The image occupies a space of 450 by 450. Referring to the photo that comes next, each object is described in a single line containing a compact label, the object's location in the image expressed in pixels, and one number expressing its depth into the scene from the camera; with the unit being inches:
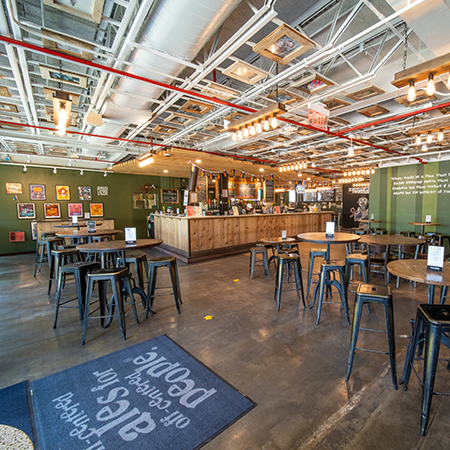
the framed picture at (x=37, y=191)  355.9
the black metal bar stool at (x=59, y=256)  150.1
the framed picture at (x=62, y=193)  377.4
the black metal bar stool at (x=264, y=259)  196.5
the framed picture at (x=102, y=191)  413.4
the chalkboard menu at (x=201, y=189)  424.2
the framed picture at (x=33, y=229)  334.6
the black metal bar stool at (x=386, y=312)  75.8
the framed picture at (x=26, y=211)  346.6
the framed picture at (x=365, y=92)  155.3
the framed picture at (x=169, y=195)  484.1
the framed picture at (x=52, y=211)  366.9
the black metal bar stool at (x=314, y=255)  141.6
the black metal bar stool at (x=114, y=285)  104.2
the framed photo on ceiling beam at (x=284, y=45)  93.9
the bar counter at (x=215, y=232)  264.8
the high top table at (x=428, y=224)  271.2
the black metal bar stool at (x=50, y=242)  197.1
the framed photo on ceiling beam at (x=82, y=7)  85.9
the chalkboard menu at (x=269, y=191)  494.3
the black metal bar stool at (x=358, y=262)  134.1
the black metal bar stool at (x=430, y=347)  60.7
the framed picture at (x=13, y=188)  339.3
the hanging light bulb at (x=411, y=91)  107.1
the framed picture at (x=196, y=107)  168.3
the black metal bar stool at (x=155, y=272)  129.1
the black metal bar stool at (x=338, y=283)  117.0
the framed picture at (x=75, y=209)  386.2
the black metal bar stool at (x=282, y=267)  135.1
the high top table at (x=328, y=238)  136.6
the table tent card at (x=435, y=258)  85.5
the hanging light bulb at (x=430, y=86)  100.9
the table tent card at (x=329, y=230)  152.8
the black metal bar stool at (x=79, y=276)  117.5
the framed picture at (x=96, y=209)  406.9
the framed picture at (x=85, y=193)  395.5
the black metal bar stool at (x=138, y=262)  140.1
